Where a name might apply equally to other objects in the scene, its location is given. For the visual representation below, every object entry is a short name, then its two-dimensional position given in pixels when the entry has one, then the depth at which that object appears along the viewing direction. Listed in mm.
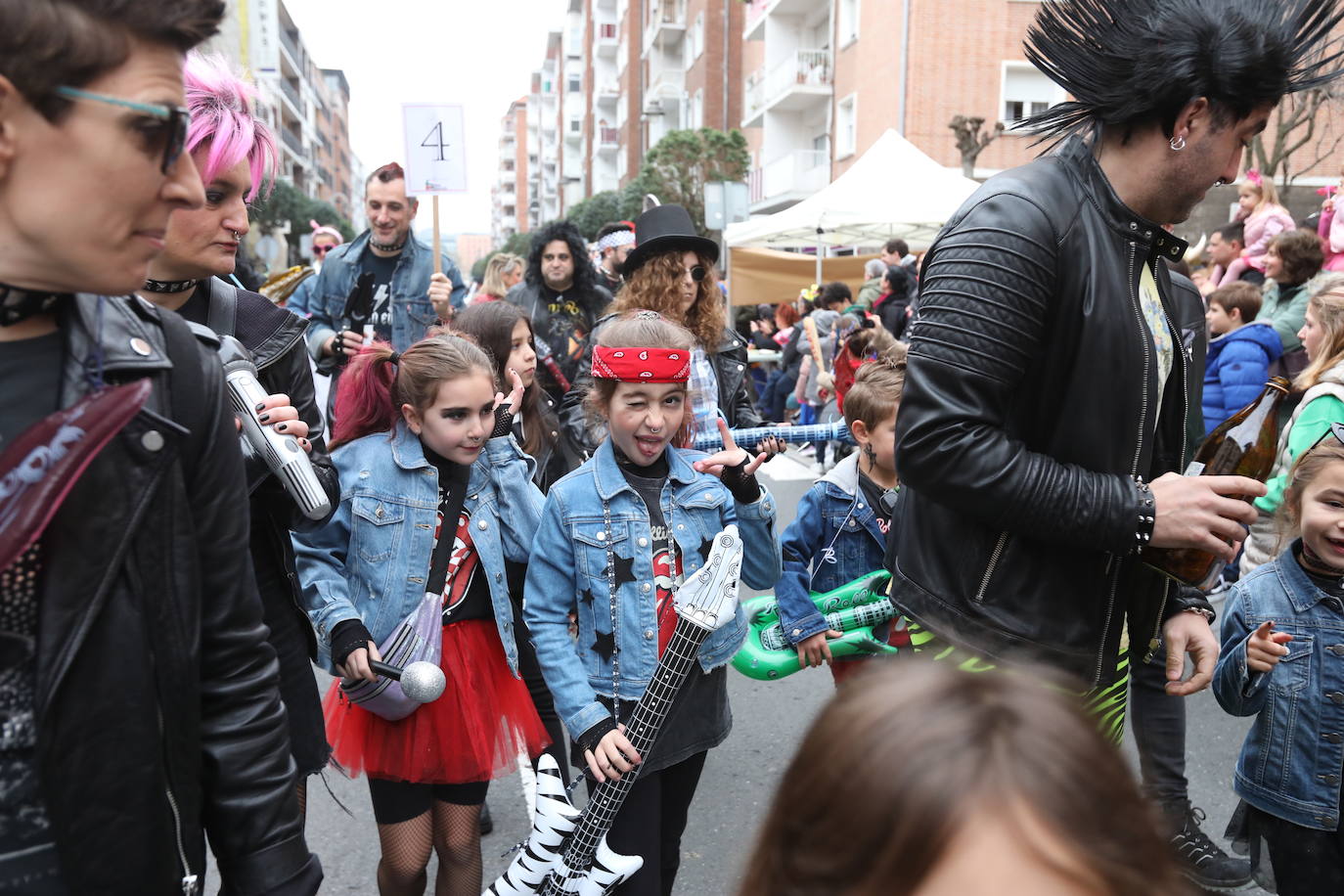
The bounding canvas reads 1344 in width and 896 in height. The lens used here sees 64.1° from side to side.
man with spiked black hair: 1947
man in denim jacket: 6246
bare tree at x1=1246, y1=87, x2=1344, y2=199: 15578
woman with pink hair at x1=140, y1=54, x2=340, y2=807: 2338
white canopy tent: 13219
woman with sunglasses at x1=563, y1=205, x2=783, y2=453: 4930
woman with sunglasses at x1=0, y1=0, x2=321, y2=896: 1219
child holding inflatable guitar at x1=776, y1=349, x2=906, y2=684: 3596
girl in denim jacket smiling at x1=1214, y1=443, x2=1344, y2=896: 2855
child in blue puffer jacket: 6793
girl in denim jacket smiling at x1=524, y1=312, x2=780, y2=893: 2777
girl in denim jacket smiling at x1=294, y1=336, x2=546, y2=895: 2975
